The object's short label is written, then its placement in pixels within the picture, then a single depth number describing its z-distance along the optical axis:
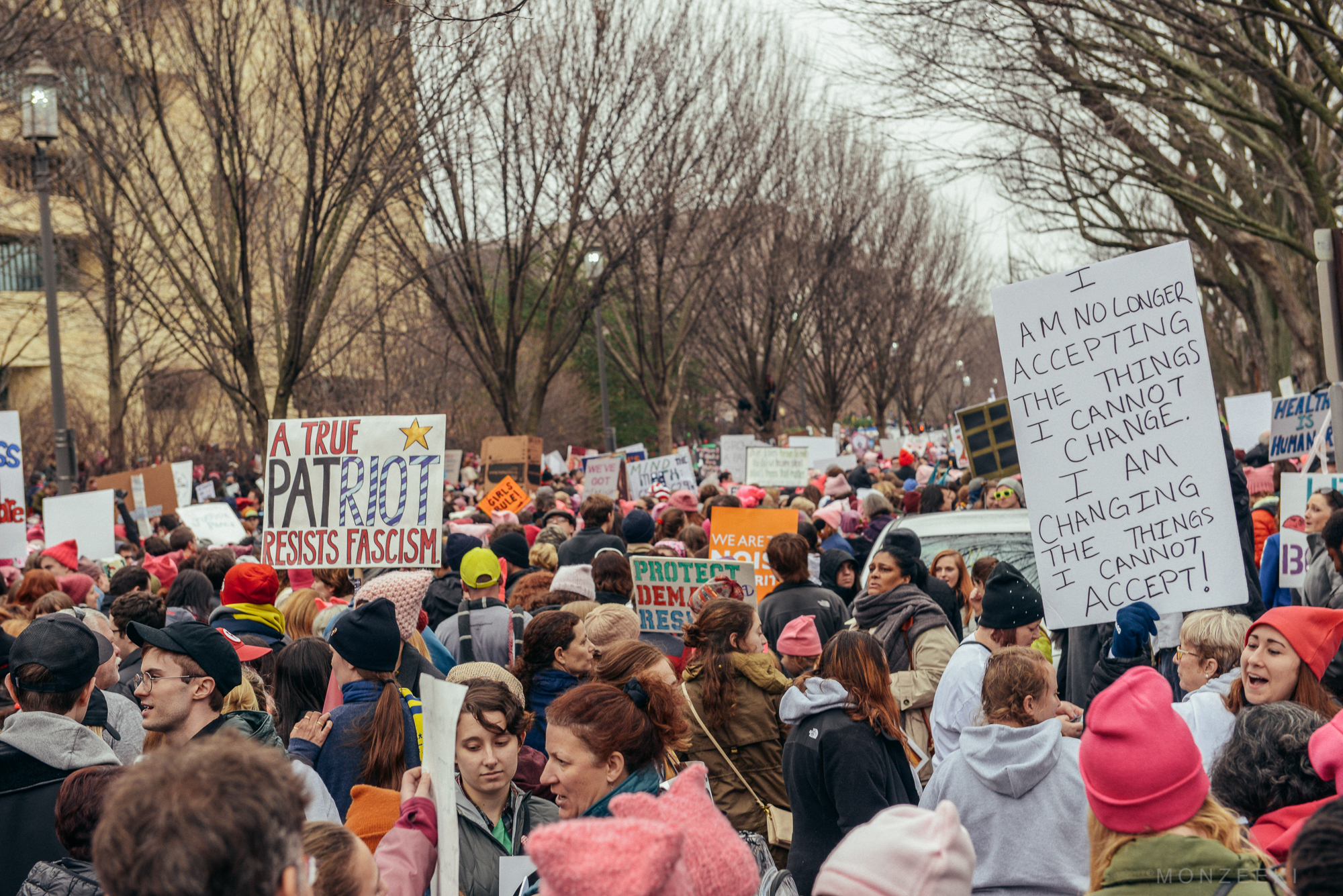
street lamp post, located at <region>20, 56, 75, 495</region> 11.48
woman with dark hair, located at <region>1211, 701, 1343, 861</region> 3.05
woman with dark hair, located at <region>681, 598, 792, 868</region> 4.55
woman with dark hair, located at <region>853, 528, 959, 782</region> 5.41
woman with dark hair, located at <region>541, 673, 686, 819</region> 3.35
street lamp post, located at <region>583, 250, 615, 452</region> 21.30
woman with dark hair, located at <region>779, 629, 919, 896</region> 3.93
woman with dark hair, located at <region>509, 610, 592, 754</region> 5.02
